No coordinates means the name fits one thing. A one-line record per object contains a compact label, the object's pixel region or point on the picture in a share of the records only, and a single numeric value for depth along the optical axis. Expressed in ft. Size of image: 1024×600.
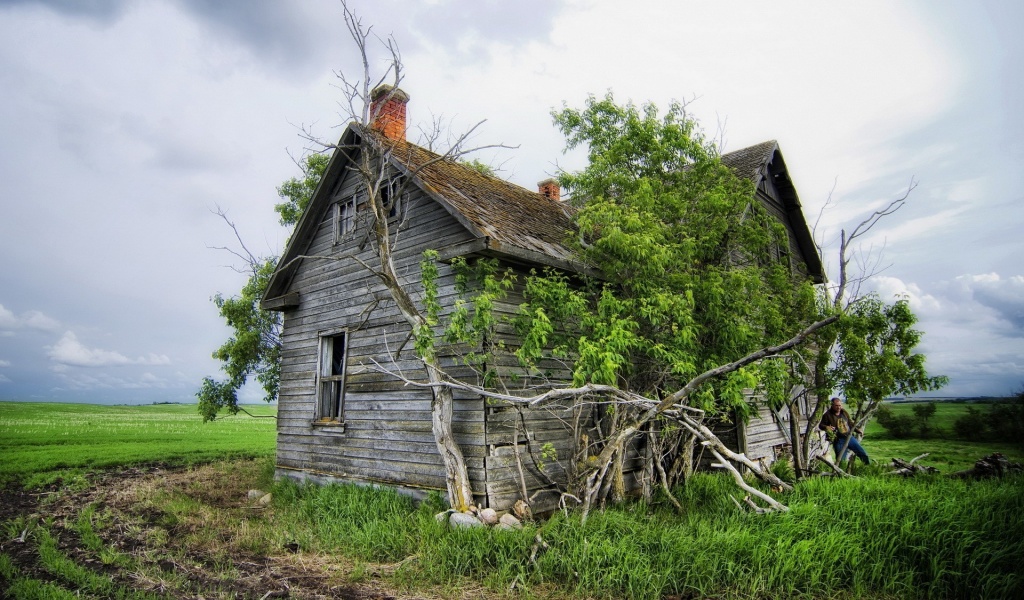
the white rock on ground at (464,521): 22.18
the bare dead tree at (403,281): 25.00
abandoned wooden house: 26.91
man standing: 33.24
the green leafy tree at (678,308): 23.27
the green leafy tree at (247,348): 52.42
